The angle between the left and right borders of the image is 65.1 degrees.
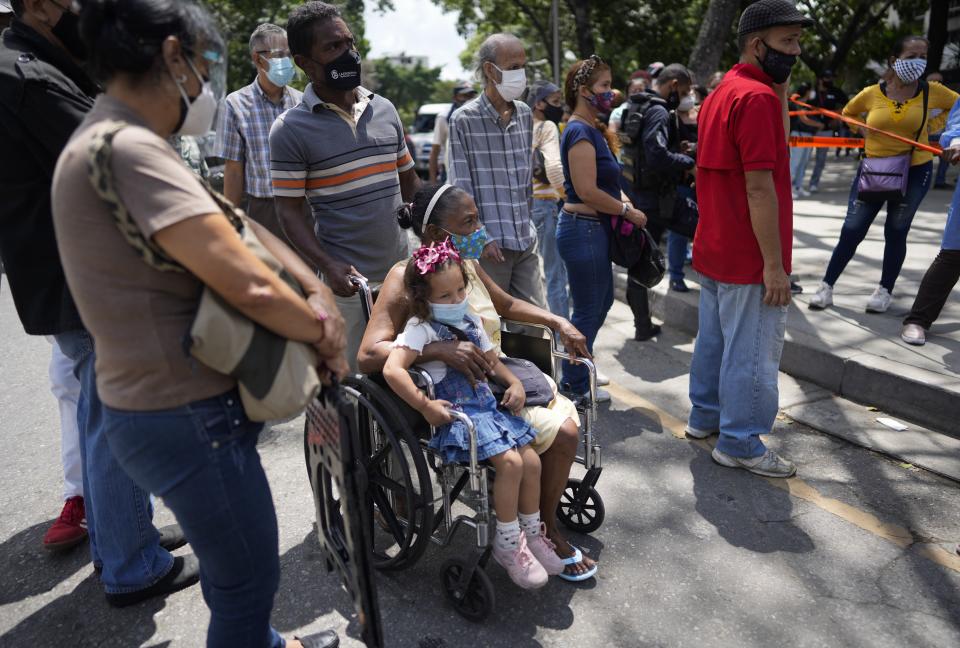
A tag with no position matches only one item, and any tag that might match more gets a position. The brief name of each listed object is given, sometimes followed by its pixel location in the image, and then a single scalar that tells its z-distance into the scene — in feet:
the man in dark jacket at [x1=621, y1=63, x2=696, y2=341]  17.04
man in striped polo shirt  10.10
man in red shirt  10.39
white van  60.71
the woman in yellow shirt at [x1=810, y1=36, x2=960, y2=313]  16.43
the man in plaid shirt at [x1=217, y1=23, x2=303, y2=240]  14.75
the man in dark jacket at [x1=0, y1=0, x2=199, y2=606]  7.75
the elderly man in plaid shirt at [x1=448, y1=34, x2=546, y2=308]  12.56
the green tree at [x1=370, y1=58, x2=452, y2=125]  254.27
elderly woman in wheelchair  8.79
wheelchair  8.20
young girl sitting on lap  8.32
